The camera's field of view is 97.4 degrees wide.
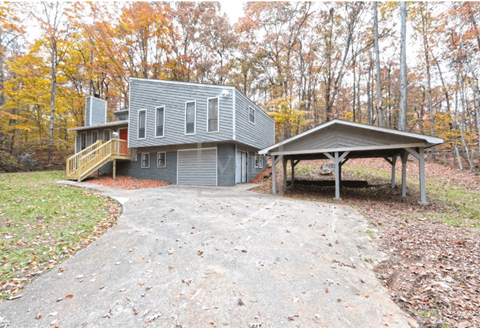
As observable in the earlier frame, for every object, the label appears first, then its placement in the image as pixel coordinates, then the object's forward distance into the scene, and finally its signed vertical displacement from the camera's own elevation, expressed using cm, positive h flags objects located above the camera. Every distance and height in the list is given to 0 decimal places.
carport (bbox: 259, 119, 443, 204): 778 +110
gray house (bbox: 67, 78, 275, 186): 1230 +195
